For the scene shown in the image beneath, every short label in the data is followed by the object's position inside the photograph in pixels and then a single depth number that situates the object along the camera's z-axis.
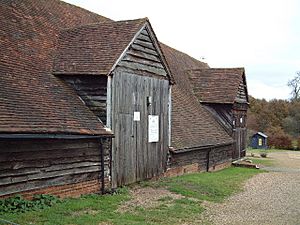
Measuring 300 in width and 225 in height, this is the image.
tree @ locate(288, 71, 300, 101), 78.69
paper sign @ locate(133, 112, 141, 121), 13.98
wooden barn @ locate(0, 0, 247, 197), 10.07
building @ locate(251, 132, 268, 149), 49.68
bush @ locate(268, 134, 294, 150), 52.03
